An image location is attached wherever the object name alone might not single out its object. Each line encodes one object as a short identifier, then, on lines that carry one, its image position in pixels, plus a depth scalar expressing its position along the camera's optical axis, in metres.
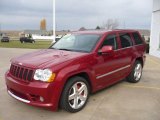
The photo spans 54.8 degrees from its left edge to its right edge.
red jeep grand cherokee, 3.05
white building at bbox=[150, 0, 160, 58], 11.07
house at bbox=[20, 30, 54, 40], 49.75
